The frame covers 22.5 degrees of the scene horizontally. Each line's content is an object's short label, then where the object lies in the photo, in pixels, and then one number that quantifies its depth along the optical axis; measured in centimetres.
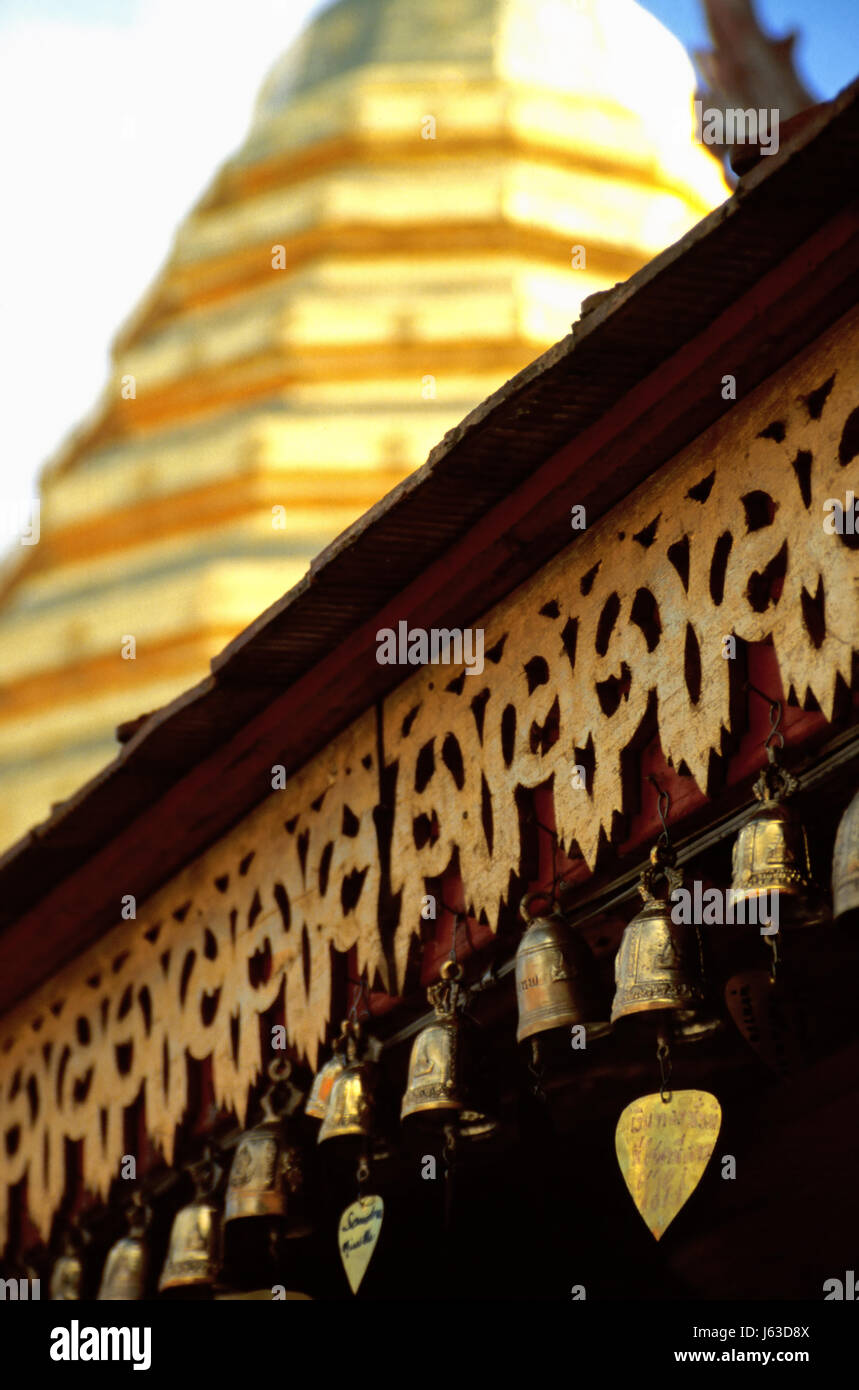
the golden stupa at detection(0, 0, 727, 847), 903
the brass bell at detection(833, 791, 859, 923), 310
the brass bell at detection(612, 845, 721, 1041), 358
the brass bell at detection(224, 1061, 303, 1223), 465
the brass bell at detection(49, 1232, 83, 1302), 556
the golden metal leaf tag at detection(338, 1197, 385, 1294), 435
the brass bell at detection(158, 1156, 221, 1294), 496
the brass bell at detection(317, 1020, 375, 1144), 430
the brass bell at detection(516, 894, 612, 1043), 378
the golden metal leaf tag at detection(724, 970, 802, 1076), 373
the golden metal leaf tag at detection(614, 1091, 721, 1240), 353
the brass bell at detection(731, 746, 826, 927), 332
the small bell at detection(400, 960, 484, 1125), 405
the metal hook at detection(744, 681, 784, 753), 344
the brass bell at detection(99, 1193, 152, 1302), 521
